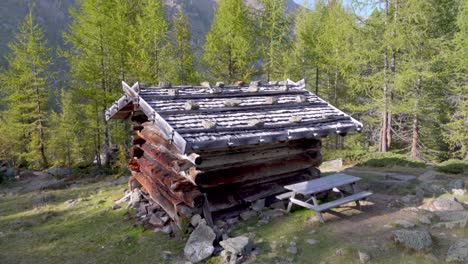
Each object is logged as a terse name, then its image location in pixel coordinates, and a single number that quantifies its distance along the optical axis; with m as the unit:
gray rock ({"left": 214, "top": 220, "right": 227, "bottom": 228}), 8.22
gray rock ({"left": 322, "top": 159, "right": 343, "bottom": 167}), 16.04
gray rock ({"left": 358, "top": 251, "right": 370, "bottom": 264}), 5.90
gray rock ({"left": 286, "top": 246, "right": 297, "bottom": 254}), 6.58
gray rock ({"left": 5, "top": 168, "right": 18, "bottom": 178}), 19.18
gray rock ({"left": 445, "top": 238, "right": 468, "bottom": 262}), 5.65
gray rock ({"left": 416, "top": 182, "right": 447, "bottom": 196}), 9.94
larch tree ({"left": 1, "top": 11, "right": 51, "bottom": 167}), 21.30
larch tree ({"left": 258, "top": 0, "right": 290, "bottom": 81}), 21.86
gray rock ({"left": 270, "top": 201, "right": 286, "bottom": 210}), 8.96
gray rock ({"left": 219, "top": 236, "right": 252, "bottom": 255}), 6.49
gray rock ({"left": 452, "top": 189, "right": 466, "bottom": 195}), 9.74
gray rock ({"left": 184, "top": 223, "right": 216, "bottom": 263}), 6.89
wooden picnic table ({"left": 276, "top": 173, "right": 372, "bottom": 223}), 7.72
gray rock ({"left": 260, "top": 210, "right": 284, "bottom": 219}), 8.44
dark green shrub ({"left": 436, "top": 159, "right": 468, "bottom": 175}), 13.51
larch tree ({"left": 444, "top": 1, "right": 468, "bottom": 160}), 16.50
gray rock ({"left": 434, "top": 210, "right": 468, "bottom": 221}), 7.50
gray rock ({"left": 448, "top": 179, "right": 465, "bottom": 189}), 10.44
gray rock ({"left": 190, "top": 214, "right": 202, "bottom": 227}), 7.89
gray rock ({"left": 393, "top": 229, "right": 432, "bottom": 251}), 6.12
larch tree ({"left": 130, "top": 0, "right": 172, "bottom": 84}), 18.09
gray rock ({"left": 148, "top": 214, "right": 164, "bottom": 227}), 8.98
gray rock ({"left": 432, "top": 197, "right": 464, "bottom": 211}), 8.34
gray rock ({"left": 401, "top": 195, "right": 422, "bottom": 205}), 9.13
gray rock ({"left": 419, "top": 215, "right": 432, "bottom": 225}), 7.48
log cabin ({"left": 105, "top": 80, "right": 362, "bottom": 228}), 7.64
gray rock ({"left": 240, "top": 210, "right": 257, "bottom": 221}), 8.62
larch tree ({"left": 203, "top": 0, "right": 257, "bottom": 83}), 20.00
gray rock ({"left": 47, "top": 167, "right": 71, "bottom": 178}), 18.64
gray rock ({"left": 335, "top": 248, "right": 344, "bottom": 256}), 6.22
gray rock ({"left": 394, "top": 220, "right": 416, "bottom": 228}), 7.30
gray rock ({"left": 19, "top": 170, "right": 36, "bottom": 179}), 19.54
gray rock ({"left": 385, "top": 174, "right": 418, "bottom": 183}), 12.04
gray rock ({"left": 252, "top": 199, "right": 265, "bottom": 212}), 8.88
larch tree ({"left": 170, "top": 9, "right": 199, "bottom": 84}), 19.42
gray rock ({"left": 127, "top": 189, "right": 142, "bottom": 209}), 10.83
